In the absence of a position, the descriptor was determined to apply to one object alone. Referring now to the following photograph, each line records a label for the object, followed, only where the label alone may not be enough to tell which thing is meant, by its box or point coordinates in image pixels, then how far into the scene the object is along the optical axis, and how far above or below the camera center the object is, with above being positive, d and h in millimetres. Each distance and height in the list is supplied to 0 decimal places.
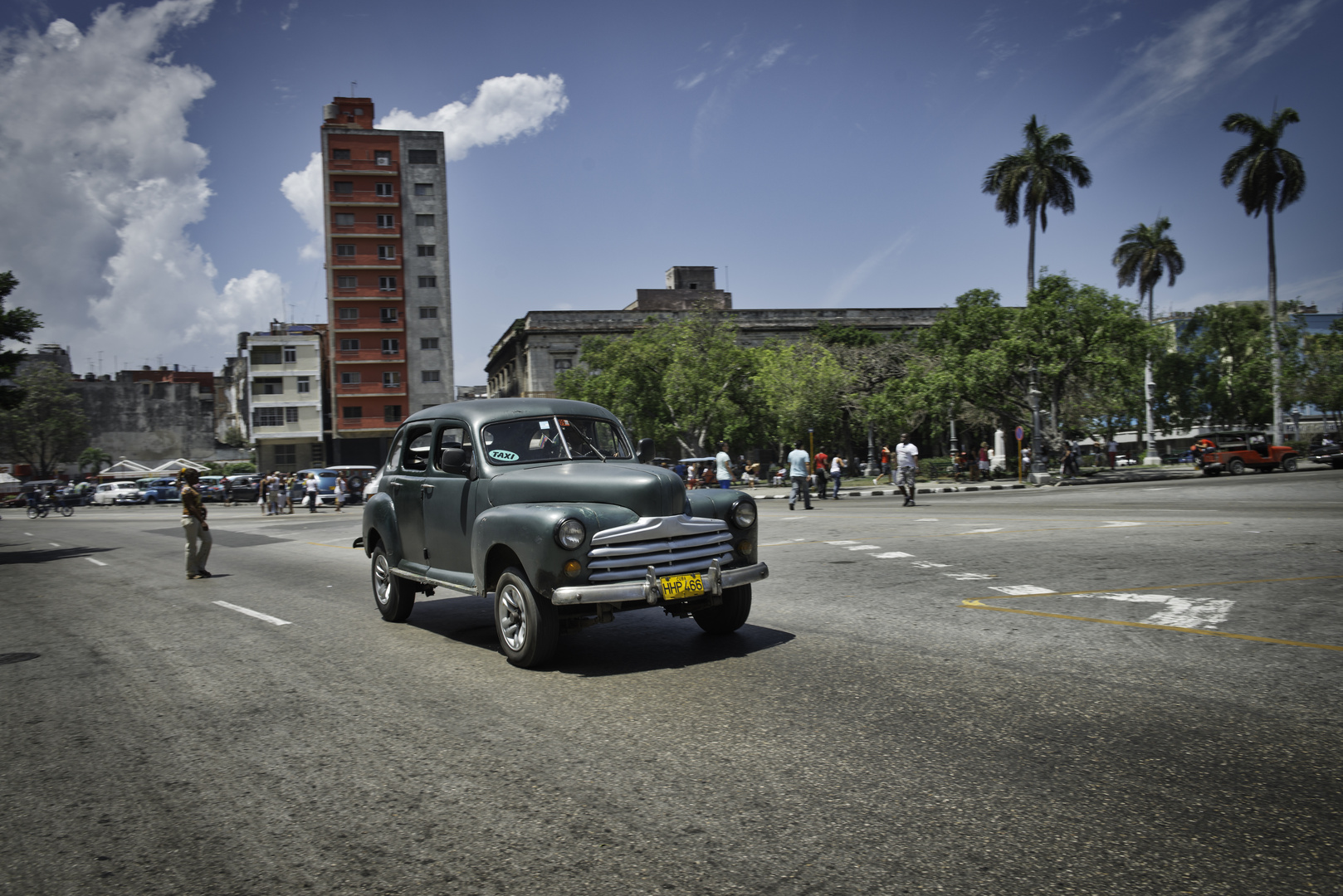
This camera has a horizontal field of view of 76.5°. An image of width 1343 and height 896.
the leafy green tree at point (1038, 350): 36312 +4025
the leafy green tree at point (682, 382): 47844 +4209
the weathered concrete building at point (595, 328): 65250 +9999
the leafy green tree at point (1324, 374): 51000 +3628
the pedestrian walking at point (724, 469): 25703 -477
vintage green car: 6023 -530
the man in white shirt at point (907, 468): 25344 -621
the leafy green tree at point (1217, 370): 58125 +4684
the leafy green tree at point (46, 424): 76438 +4640
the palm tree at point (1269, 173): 47844 +14965
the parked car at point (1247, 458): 37969 -978
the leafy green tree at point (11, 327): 20938 +3678
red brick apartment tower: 67875 +14686
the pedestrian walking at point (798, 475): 25125 -710
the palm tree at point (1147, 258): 61656 +13319
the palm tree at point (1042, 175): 46719 +14753
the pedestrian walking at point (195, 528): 13562 -934
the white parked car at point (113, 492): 60156 -1376
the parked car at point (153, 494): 59750 -1605
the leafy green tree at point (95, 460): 82750 +1381
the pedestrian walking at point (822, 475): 31562 -917
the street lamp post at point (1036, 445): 36500 -75
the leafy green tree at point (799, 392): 46969 +3291
